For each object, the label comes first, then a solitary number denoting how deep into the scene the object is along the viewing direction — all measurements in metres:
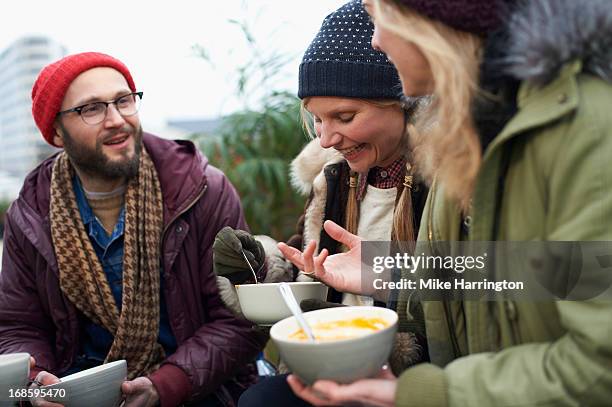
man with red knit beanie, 1.99
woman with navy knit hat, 1.66
